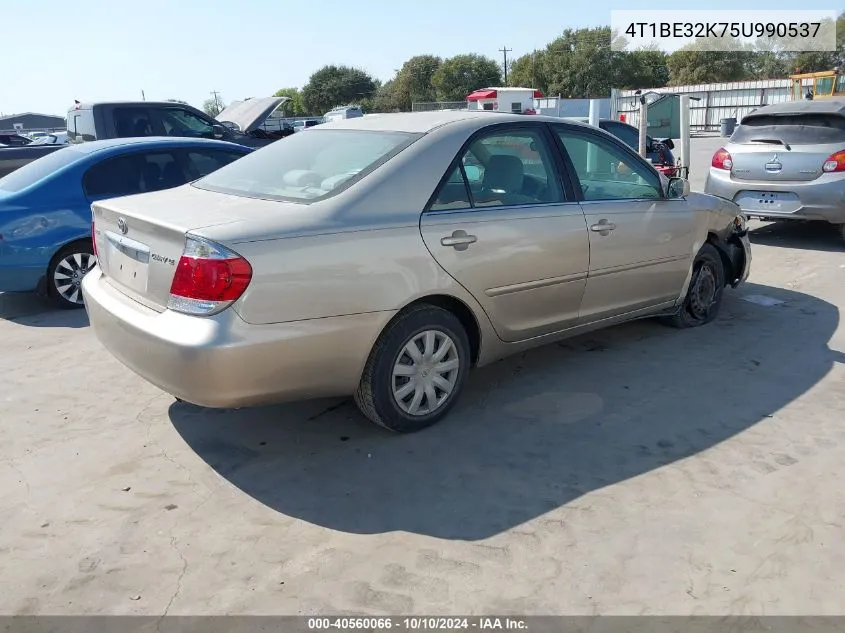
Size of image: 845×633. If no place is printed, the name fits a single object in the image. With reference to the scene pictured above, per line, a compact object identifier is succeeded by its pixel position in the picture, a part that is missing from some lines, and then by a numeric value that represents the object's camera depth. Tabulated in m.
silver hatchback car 7.98
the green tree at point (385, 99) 77.88
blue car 6.01
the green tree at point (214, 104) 80.88
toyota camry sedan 3.18
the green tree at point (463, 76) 78.62
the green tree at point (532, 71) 76.19
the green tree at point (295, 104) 77.38
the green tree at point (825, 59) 56.62
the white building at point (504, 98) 37.55
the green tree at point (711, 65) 68.00
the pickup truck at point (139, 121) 10.98
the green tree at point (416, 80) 82.69
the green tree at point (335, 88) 86.31
